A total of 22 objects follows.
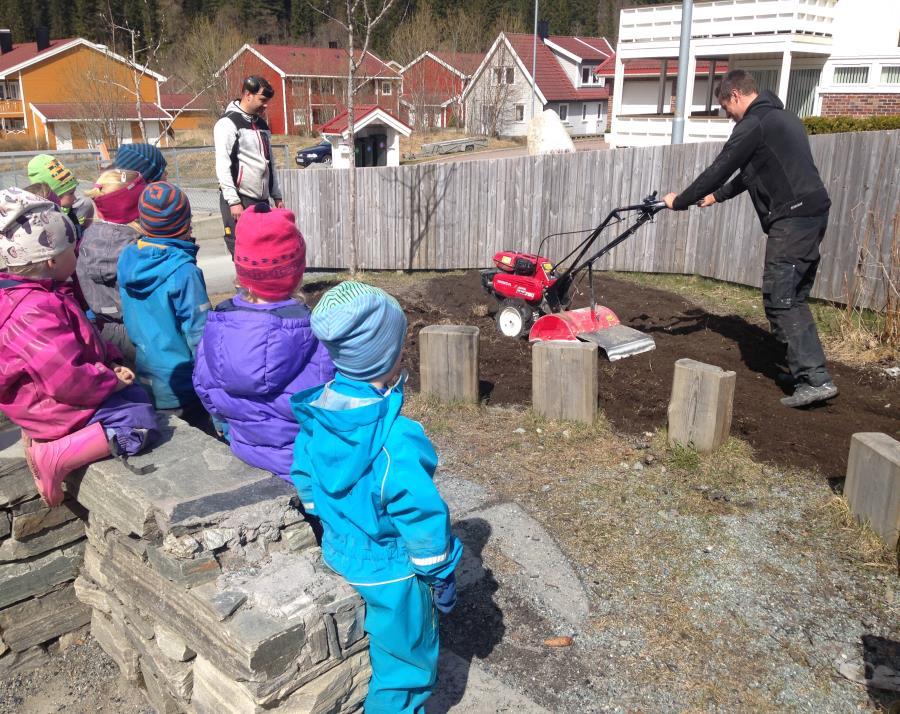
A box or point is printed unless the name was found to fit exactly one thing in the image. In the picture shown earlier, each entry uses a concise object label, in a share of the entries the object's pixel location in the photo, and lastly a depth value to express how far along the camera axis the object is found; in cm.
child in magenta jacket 288
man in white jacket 656
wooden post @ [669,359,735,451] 486
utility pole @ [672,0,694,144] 1099
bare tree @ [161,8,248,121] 3441
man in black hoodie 567
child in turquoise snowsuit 239
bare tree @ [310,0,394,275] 1029
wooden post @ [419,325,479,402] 589
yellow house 4294
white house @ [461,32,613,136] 4978
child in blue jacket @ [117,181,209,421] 382
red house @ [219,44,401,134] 4841
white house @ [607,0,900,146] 2494
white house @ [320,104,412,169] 2556
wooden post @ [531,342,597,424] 543
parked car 3412
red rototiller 675
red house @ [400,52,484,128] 4831
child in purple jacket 288
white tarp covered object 1784
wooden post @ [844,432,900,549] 392
